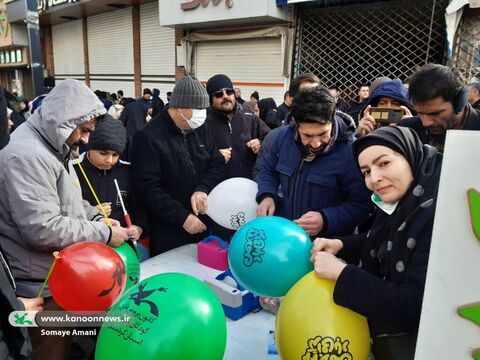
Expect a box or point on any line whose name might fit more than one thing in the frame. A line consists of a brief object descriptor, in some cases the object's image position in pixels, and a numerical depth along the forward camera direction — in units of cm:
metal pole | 428
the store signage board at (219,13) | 774
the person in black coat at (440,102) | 189
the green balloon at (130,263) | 193
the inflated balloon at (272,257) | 161
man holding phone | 235
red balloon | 147
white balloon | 226
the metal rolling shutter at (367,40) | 668
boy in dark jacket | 242
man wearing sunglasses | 336
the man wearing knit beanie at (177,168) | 257
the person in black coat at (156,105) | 610
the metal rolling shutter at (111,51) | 1298
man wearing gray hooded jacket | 158
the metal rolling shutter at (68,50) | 1549
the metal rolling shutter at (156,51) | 1142
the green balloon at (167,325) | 125
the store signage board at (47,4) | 1335
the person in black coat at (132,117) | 578
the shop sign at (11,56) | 1777
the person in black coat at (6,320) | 119
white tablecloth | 163
